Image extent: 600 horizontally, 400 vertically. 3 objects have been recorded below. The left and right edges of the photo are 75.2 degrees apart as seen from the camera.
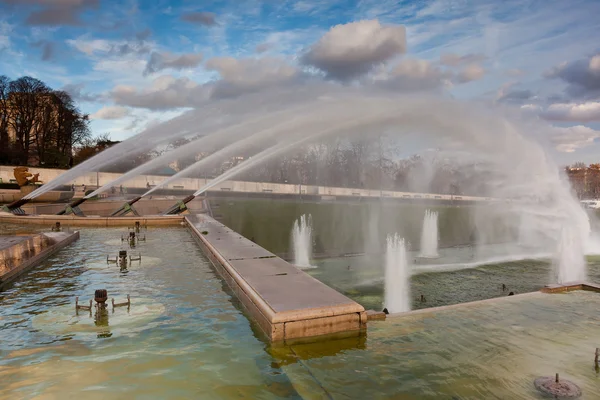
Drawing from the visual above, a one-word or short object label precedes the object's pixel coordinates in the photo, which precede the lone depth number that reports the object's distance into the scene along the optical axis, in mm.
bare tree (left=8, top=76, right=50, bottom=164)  64062
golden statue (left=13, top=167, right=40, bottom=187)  36625
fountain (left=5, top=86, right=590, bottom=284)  19281
